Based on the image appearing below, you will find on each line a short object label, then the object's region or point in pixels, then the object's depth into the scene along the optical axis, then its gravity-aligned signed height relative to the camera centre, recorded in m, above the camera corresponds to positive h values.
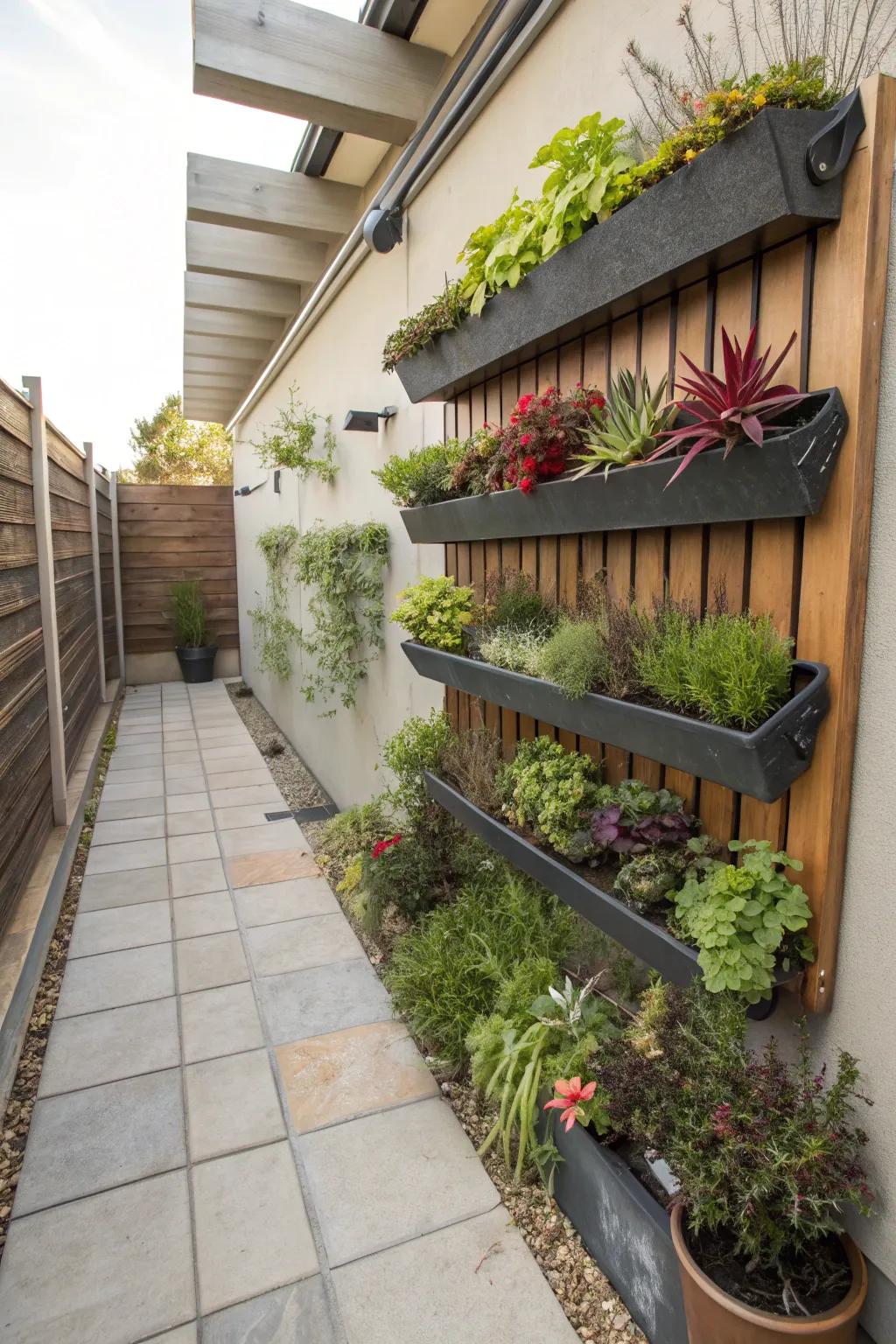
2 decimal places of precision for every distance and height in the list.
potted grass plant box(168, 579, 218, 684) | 8.94 -0.74
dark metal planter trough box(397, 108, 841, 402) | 1.13 +0.62
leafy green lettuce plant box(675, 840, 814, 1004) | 1.28 -0.62
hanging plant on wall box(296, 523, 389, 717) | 3.71 -0.12
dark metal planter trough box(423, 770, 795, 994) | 1.42 -0.75
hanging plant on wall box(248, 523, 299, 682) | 5.86 -0.30
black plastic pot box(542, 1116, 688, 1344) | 1.38 -1.33
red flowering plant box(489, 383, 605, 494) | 1.72 +0.33
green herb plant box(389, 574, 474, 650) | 2.43 -0.13
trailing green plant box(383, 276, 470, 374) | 2.18 +0.78
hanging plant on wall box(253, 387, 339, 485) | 4.48 +0.86
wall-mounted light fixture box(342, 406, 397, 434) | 3.48 +0.73
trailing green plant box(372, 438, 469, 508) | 2.43 +0.34
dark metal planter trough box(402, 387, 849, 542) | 1.16 +0.16
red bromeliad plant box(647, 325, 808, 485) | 1.19 +0.29
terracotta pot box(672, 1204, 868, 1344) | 1.10 -1.13
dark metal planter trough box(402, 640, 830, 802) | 1.21 -0.30
